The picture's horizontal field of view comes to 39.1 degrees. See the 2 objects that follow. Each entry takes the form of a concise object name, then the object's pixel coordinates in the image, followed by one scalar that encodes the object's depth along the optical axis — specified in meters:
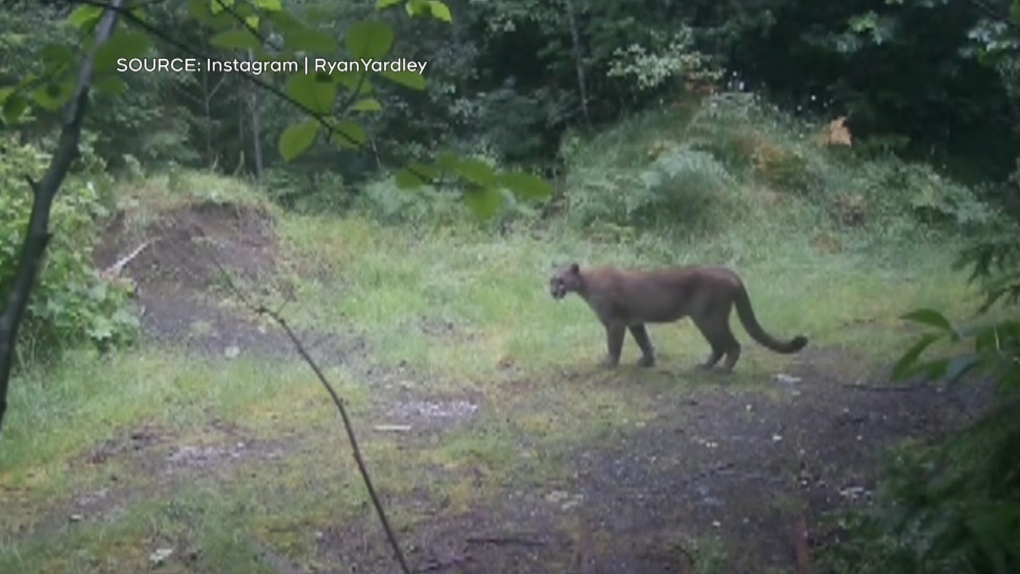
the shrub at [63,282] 8.01
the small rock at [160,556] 5.21
